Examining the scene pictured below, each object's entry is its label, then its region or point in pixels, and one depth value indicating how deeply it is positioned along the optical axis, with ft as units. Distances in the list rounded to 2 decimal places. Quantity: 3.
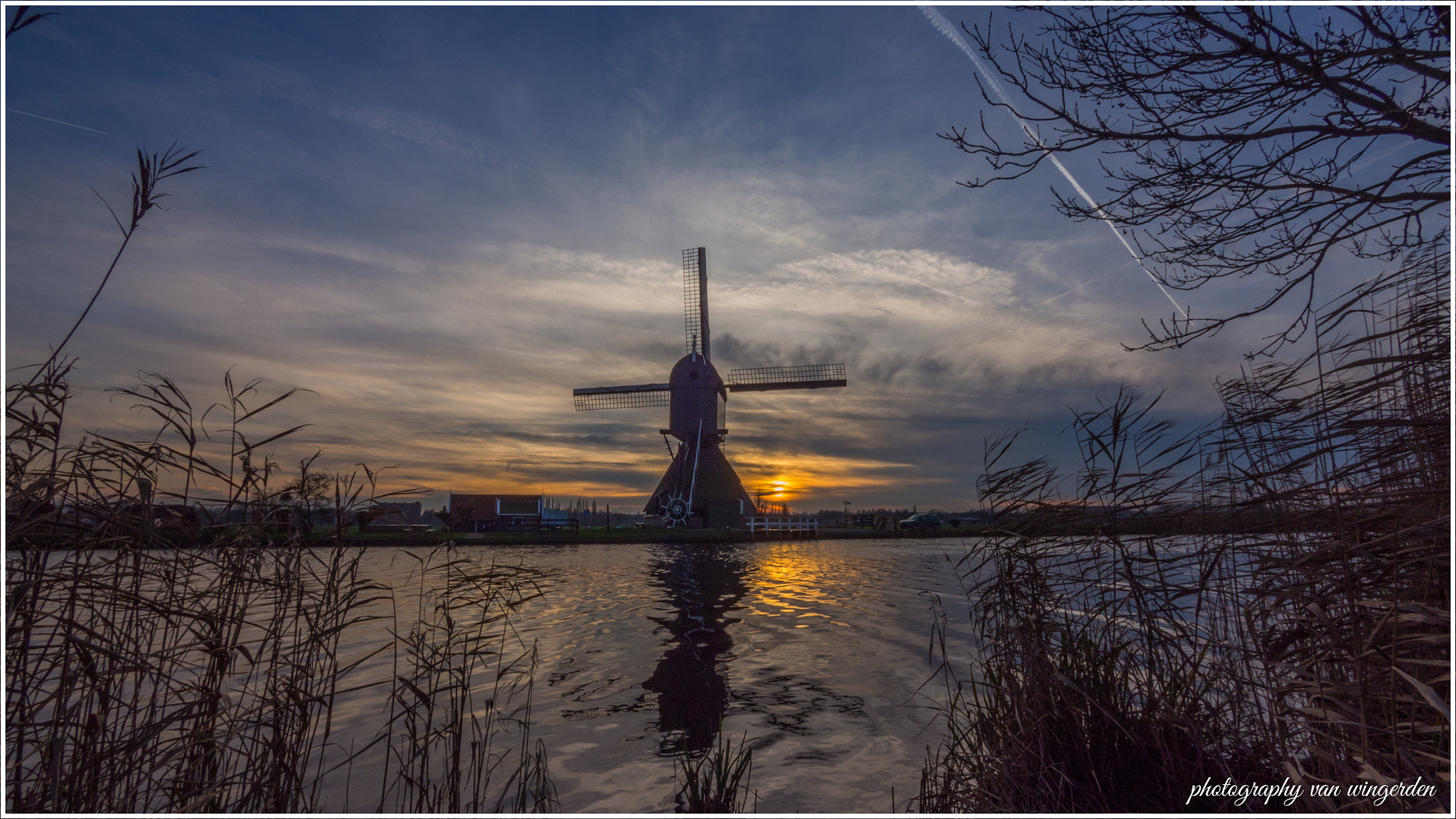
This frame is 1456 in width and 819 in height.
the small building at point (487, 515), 151.33
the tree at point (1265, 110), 11.11
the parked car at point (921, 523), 172.19
